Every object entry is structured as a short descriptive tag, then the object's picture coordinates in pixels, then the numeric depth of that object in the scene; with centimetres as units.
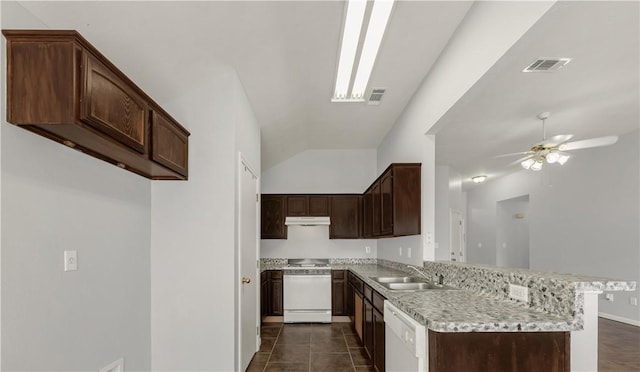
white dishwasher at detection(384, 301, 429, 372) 205
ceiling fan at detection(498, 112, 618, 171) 445
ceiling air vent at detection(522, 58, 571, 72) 331
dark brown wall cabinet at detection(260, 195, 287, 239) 691
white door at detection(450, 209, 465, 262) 937
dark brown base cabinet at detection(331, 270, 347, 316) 640
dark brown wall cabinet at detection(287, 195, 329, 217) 700
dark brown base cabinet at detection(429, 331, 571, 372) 194
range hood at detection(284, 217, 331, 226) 672
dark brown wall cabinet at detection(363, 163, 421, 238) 409
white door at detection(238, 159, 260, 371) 372
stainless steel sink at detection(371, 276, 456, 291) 362
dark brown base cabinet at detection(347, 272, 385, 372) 347
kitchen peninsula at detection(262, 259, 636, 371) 189
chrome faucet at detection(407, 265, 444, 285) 348
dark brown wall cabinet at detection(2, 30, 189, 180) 181
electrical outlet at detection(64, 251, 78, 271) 225
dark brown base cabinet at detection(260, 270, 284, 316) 632
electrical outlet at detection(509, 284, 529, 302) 226
